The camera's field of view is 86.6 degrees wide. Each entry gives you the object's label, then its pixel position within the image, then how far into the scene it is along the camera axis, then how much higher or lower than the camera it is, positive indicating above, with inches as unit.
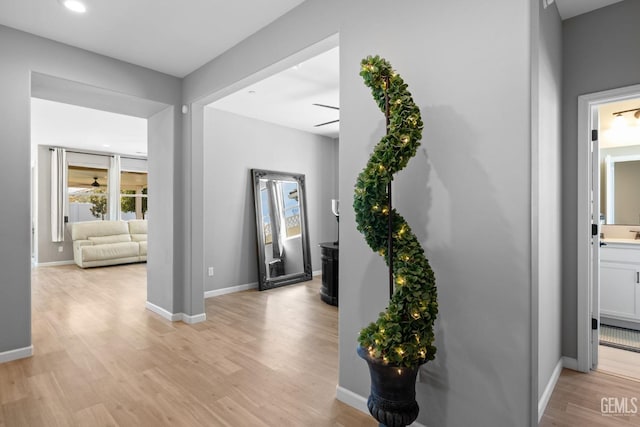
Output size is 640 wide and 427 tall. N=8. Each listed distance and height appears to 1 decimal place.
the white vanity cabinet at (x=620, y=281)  138.6 -29.3
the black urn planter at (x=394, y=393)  59.2 -32.3
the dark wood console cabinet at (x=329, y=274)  177.8 -33.5
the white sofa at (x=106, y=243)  289.3 -27.9
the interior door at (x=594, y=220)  105.7 -2.8
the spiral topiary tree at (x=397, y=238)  59.6 -5.0
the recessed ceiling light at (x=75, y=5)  98.3 +61.2
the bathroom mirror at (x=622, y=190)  159.2 +10.3
